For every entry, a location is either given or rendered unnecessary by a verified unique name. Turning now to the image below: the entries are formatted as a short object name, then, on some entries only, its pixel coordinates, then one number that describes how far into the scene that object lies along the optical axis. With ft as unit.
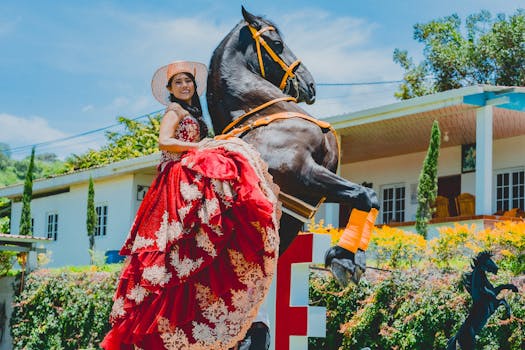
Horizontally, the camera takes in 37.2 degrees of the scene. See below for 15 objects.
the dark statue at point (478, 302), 16.34
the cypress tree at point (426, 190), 44.30
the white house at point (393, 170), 44.78
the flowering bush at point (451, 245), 30.17
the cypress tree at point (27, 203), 72.33
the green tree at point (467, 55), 95.76
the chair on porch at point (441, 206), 54.39
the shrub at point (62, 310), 36.04
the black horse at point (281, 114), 13.70
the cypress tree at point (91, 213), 65.92
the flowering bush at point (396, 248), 29.96
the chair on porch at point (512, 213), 47.44
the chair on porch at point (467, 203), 52.28
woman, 12.41
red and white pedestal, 14.97
